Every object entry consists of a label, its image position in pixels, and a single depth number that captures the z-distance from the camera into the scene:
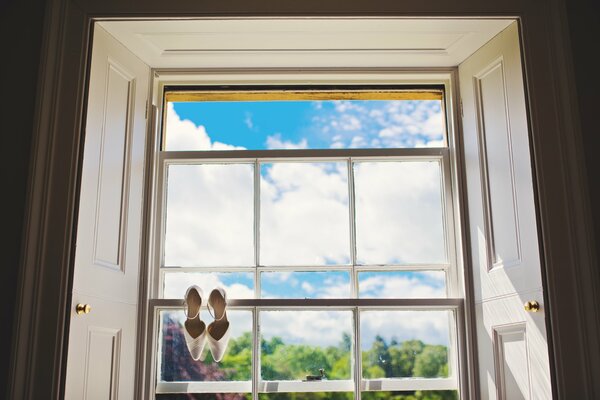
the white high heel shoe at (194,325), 3.00
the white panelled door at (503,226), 2.54
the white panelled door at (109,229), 2.53
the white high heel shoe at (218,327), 3.00
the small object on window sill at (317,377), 3.04
